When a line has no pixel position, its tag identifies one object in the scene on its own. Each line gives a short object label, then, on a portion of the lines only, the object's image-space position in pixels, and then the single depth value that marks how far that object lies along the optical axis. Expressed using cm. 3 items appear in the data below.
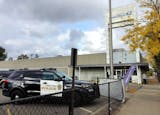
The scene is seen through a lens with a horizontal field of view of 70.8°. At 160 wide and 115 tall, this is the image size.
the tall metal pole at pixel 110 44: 763
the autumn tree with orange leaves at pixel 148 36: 632
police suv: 521
